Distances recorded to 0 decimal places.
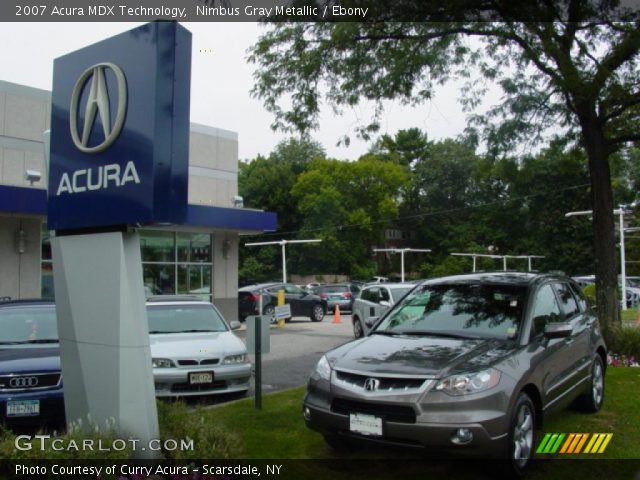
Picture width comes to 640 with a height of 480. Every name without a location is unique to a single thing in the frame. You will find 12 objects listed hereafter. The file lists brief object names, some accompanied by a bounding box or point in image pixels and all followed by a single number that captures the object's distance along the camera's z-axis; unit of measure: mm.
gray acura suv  4754
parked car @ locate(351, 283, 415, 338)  16438
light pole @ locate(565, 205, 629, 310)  24191
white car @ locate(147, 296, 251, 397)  8211
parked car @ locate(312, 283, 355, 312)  31484
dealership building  15602
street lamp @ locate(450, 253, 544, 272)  57875
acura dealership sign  4379
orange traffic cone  23888
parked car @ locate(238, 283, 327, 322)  22750
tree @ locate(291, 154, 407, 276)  59719
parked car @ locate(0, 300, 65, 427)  6164
